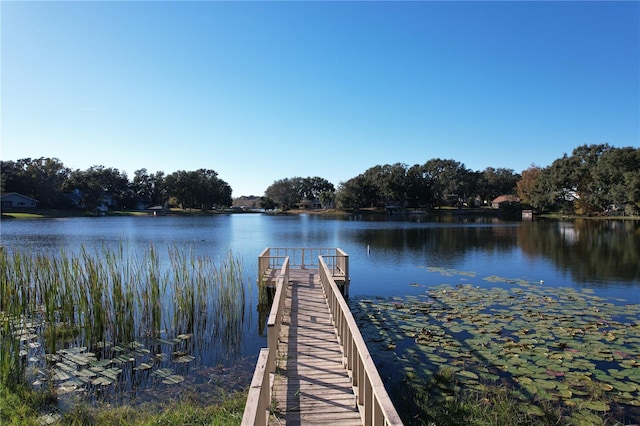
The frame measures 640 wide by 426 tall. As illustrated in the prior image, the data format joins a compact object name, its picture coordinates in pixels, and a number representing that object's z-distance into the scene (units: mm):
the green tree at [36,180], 61750
